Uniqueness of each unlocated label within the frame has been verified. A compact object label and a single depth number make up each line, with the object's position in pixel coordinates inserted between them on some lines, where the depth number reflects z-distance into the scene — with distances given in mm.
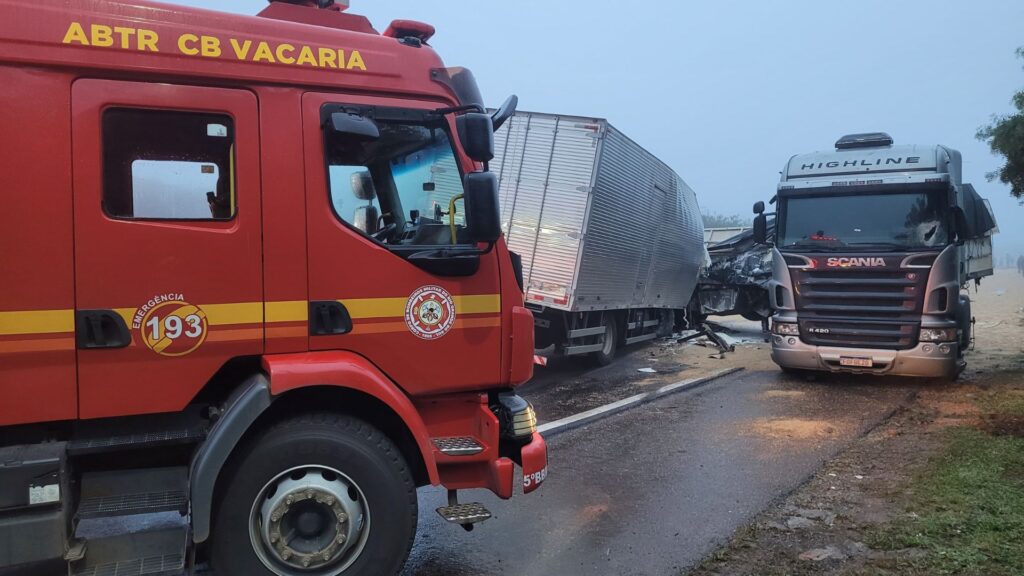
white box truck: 9938
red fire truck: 3010
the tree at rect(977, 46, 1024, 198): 9625
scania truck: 8875
